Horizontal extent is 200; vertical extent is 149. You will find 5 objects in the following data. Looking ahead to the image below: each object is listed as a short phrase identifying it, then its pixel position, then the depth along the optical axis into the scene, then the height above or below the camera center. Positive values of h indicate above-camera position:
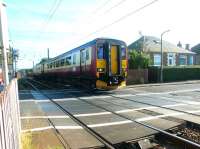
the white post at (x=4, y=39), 3.34 +0.69
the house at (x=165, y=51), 29.07 +3.44
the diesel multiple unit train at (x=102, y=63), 10.90 +0.53
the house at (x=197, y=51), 36.86 +4.46
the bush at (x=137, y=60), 19.79 +1.24
